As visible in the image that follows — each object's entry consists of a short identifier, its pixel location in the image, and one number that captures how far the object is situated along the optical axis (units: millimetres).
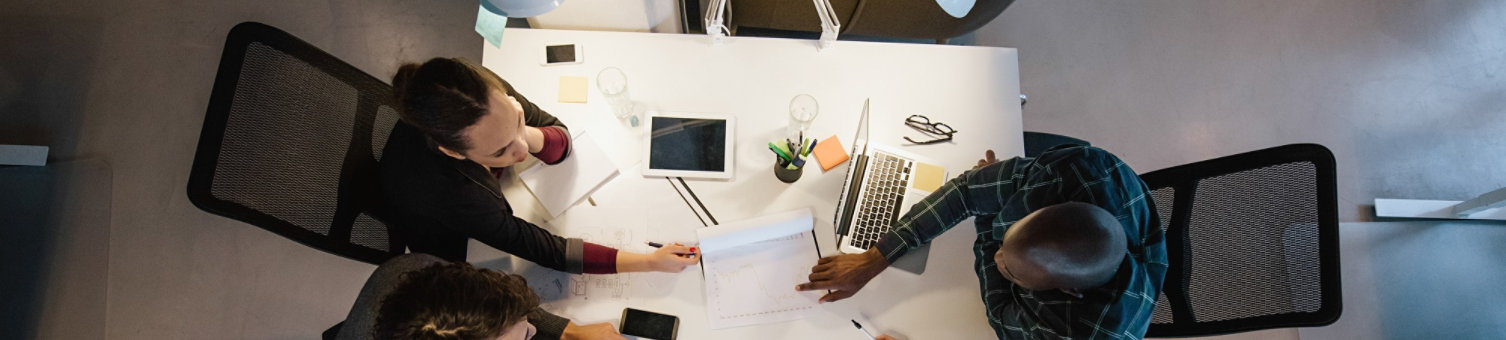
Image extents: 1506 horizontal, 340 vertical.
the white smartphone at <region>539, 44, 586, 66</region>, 1682
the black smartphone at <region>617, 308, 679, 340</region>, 1524
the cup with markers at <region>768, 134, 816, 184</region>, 1528
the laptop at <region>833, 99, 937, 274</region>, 1566
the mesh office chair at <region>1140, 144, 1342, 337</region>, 1322
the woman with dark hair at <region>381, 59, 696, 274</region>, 1246
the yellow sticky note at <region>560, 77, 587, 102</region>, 1665
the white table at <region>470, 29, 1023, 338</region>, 1556
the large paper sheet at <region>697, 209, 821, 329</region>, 1540
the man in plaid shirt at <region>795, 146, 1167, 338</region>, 1154
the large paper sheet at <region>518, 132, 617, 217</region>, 1587
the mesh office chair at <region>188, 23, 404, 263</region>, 1166
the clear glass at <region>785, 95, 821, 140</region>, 1604
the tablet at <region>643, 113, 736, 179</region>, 1629
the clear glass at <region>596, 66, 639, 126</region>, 1610
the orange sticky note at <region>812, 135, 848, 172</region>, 1629
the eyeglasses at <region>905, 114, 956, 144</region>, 1666
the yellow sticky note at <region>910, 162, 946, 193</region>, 1623
